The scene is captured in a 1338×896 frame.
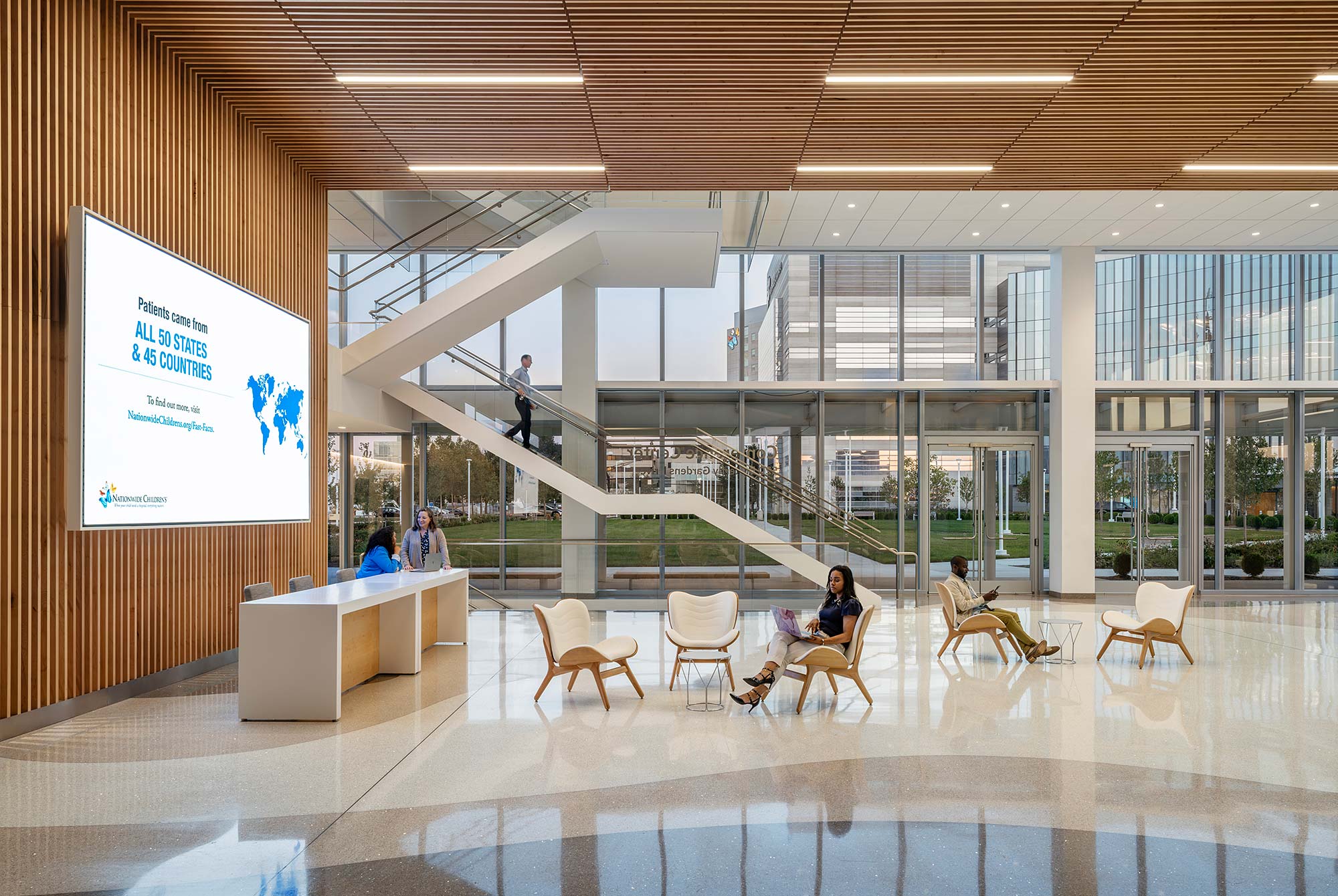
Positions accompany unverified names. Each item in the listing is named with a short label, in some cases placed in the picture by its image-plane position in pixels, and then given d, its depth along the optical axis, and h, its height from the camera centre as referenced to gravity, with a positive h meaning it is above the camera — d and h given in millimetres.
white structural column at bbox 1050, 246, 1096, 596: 15578 +337
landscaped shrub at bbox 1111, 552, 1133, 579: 16141 -2222
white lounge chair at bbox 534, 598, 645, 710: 7176 -1707
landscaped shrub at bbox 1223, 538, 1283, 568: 16469 -2007
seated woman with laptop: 7289 -1633
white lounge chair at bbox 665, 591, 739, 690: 8539 -1661
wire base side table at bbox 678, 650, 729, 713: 7298 -2164
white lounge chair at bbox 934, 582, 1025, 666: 9219 -1885
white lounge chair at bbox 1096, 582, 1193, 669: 9188 -1887
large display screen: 6016 +439
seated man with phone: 9133 -1771
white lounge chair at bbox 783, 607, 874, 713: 7168 -1767
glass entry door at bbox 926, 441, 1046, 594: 16297 -1248
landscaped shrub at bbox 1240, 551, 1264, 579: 16422 -2269
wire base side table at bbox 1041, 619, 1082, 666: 9484 -2362
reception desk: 6648 -1570
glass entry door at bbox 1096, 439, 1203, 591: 16094 -1278
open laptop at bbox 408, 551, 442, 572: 11648 -1552
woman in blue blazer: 10164 -1256
